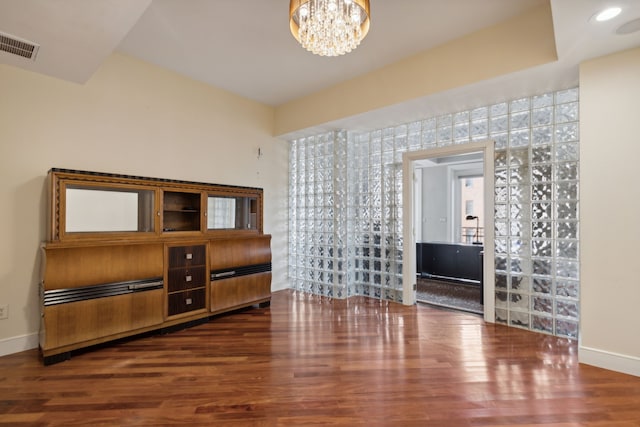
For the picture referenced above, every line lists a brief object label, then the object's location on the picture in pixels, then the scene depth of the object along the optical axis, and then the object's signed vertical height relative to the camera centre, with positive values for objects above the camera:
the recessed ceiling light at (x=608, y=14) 1.88 +1.28
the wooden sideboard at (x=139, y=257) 2.50 -0.38
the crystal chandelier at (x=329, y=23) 1.90 +1.26
